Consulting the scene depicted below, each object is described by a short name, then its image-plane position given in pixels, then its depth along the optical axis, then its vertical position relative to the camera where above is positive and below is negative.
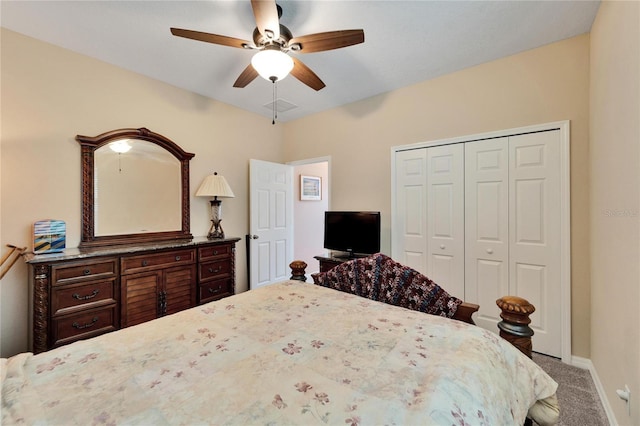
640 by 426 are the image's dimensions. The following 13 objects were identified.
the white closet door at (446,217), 2.92 -0.04
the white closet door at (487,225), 2.68 -0.13
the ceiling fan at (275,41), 1.77 +1.20
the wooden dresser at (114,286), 2.11 -0.67
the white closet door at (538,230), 2.43 -0.16
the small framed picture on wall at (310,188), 5.07 +0.48
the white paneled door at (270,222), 3.96 -0.14
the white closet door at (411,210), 3.18 +0.03
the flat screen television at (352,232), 3.27 -0.24
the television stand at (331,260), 3.30 -0.58
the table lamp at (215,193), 3.41 +0.25
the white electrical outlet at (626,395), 1.40 -0.96
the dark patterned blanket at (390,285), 1.57 -0.47
